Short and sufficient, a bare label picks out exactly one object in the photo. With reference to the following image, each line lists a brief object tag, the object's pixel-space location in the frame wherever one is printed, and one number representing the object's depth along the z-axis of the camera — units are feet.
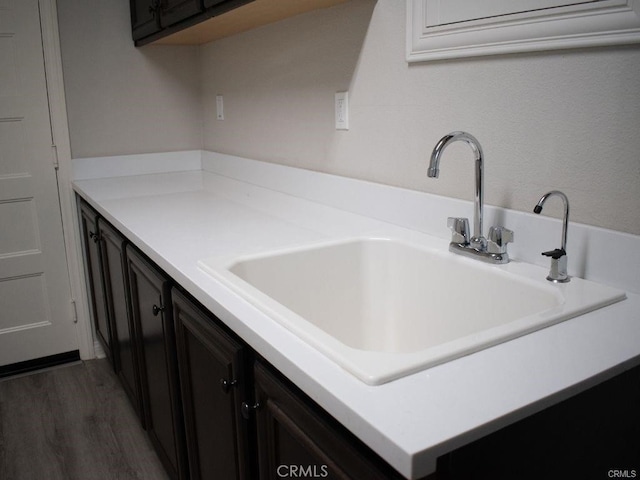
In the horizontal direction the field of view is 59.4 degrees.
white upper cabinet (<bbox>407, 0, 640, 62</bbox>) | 3.09
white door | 7.68
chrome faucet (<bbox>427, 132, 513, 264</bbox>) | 3.57
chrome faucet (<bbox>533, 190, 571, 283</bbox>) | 3.28
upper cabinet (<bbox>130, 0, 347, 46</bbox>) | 5.41
